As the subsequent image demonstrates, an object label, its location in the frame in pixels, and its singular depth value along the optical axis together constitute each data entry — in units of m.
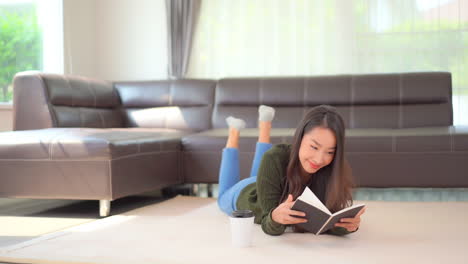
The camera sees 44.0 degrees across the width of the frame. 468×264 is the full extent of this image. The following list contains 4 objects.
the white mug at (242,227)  1.96
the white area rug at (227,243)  1.87
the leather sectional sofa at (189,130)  2.96
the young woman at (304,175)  1.97
